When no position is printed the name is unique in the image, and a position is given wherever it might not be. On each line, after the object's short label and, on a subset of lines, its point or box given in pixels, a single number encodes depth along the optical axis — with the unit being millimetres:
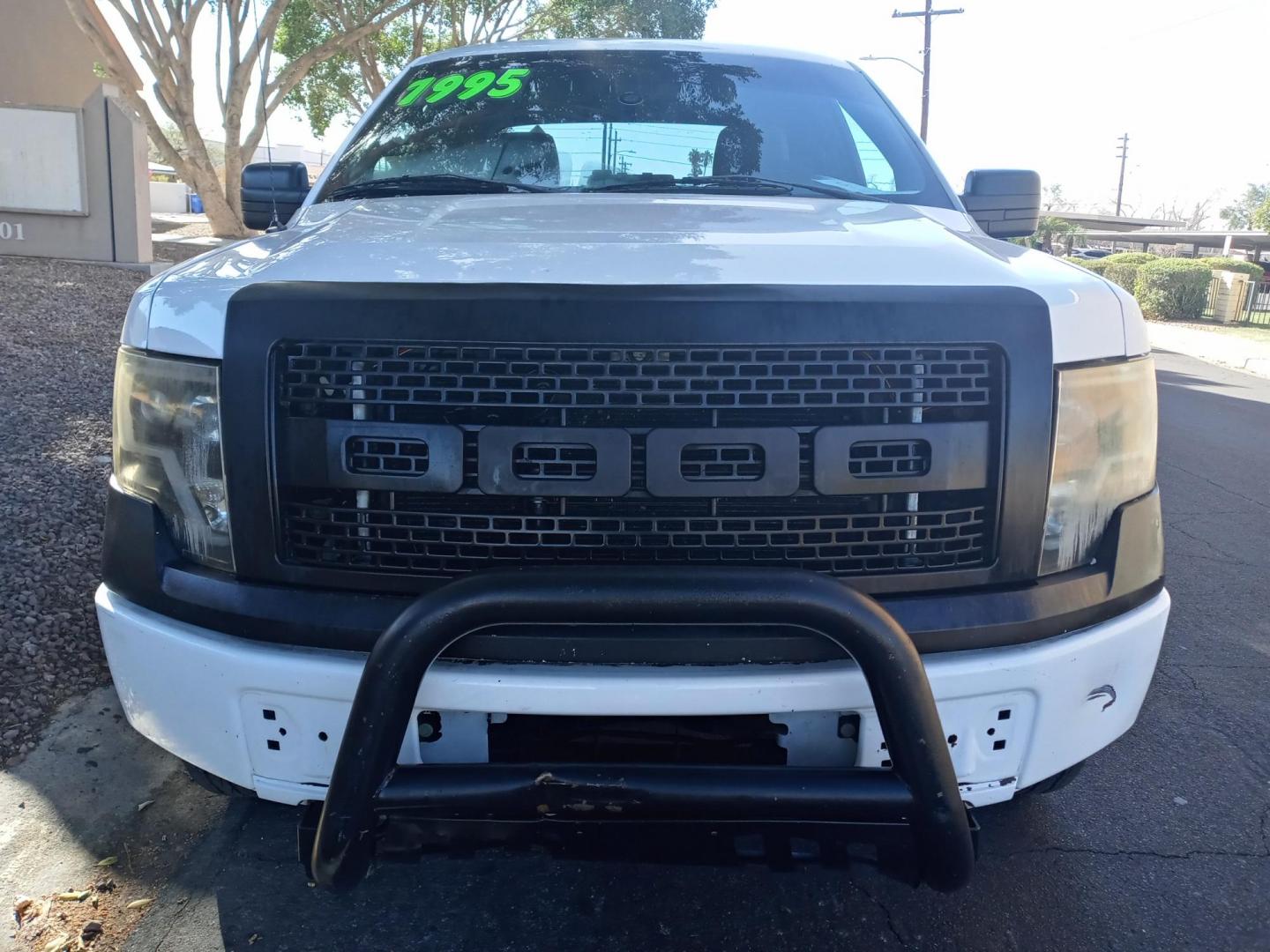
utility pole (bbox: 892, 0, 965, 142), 31953
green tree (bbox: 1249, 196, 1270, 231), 34750
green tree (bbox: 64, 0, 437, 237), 15781
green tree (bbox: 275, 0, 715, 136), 21531
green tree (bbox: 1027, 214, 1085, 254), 51775
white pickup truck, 1648
